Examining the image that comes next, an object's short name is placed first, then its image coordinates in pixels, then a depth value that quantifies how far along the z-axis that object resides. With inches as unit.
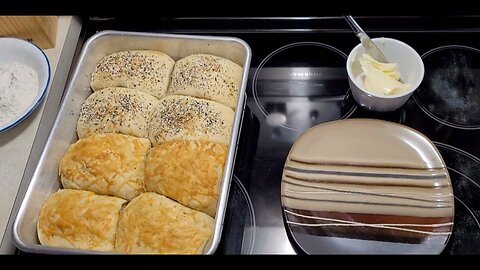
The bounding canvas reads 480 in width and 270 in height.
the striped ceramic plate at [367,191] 44.2
